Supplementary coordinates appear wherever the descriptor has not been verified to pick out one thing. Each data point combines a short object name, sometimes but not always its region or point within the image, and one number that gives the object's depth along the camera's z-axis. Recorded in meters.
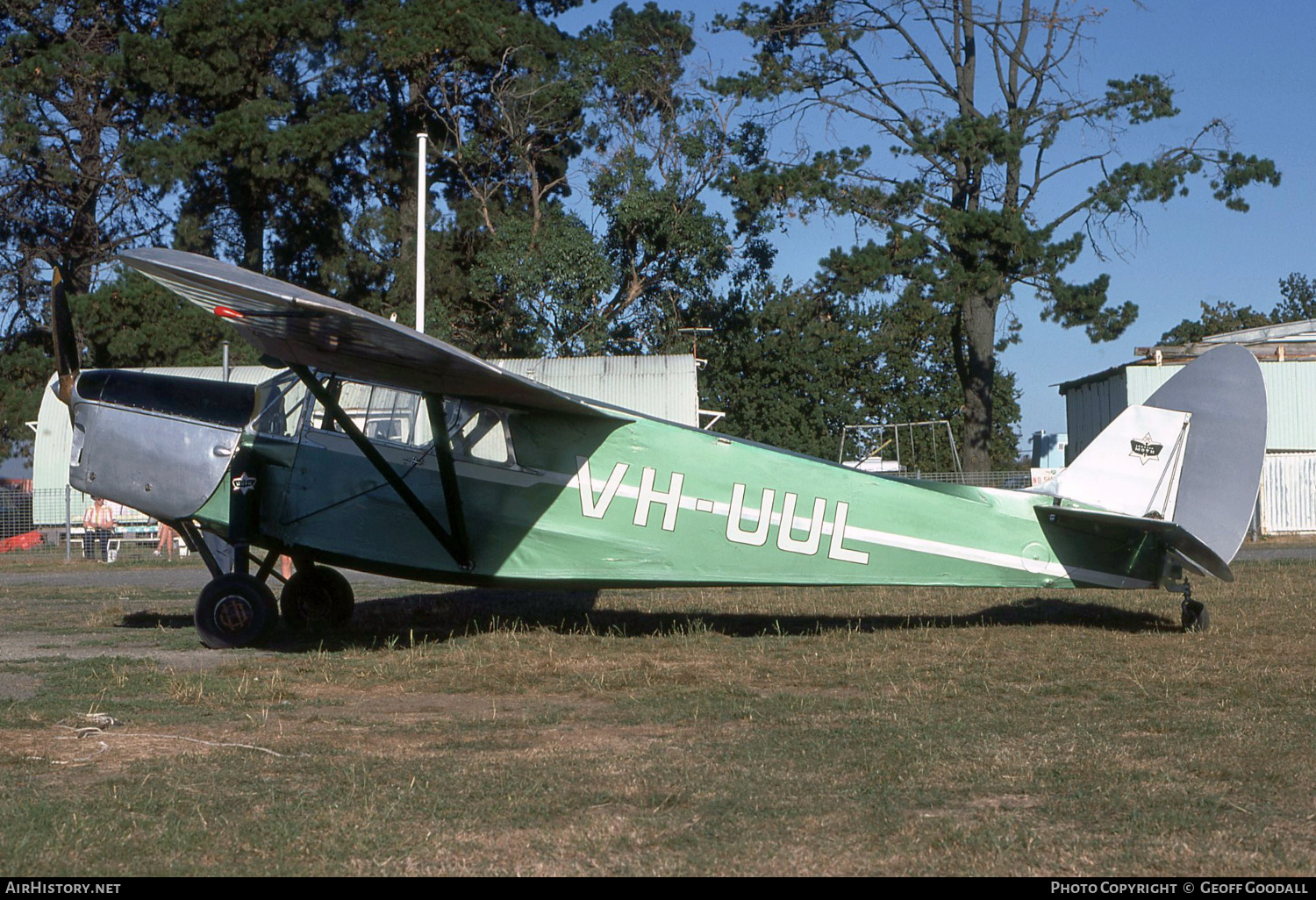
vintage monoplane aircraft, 9.14
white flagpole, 18.72
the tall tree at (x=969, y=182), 25.69
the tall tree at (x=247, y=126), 36.19
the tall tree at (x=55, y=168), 37.31
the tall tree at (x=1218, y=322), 70.75
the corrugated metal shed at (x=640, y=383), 26.30
